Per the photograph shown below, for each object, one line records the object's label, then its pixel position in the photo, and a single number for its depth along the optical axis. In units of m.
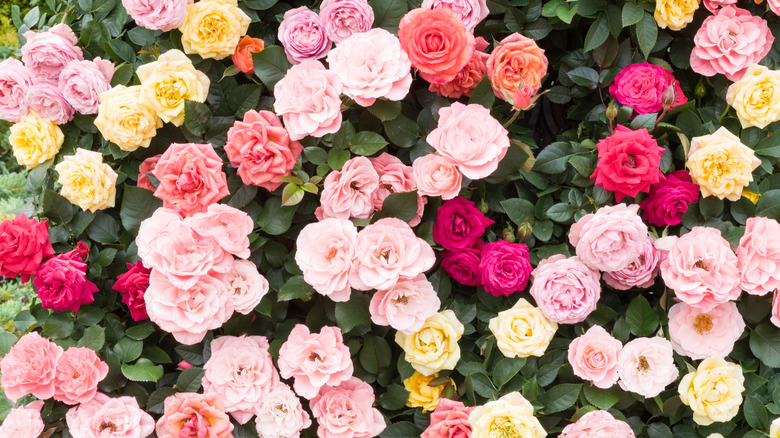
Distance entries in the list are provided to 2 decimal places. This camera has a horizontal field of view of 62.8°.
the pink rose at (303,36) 1.58
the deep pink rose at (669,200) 1.51
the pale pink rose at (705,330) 1.48
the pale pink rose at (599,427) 1.43
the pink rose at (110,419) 1.53
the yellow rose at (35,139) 1.75
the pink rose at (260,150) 1.48
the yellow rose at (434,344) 1.51
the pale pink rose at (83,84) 1.67
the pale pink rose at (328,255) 1.40
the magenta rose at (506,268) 1.49
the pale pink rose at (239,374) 1.52
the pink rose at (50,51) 1.73
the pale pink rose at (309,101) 1.45
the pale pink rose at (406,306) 1.46
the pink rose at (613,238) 1.41
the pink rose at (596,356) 1.46
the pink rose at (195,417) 1.50
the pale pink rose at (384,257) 1.39
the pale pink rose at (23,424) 1.58
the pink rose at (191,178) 1.49
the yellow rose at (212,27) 1.59
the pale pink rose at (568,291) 1.46
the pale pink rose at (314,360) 1.48
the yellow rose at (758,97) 1.53
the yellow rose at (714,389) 1.45
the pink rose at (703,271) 1.41
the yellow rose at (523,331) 1.49
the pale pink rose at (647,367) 1.46
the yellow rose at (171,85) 1.58
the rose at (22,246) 1.58
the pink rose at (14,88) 1.75
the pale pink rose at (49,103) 1.72
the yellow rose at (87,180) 1.62
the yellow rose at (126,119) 1.58
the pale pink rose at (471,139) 1.43
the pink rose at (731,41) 1.56
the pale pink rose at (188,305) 1.43
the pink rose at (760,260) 1.44
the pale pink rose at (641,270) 1.46
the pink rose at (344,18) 1.54
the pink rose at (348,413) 1.51
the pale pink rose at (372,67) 1.43
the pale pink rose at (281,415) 1.51
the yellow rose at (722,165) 1.49
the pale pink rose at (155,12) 1.57
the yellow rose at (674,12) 1.55
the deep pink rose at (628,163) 1.42
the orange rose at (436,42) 1.45
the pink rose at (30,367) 1.55
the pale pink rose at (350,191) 1.48
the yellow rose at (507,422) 1.40
